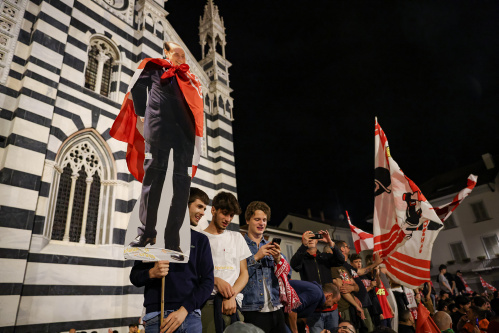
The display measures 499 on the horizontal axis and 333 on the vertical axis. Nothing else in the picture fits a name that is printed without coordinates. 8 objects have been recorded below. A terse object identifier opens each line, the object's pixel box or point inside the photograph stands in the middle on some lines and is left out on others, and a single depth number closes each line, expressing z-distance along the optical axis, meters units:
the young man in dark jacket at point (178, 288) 2.53
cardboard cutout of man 3.08
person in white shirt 3.04
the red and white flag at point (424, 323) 3.72
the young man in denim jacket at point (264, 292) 3.22
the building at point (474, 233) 25.08
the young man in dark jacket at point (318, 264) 4.36
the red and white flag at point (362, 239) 8.16
